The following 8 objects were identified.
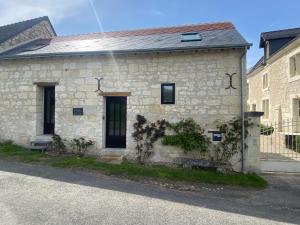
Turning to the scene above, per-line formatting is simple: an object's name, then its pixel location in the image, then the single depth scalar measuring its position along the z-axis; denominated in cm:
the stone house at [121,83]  843
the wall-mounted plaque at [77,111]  975
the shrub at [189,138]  834
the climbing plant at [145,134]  887
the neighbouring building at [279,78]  1299
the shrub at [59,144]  985
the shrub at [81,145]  959
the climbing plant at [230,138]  807
